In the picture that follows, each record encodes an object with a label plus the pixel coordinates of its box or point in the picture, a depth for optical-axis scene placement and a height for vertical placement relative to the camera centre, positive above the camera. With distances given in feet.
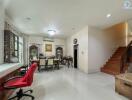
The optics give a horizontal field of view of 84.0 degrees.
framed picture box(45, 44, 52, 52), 23.76 +0.72
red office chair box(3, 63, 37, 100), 5.80 -2.75
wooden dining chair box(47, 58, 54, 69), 16.76 -2.82
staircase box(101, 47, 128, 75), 13.60 -3.14
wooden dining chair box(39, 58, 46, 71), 16.20 -2.61
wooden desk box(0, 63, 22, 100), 5.52 -2.44
